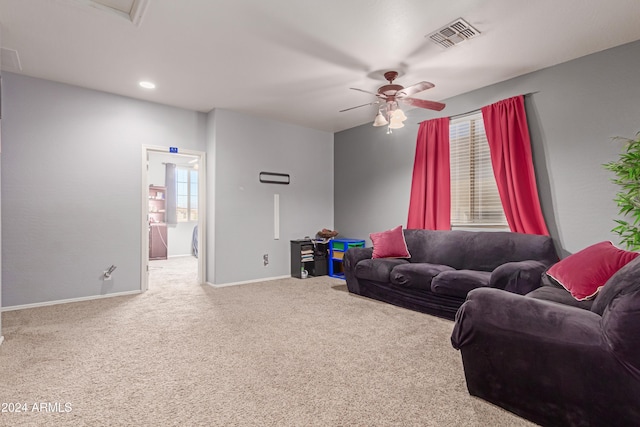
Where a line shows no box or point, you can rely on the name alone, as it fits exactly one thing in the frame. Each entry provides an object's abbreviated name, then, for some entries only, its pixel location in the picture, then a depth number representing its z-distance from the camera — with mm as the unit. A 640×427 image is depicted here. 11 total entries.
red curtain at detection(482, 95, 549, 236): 3496
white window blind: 3990
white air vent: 2643
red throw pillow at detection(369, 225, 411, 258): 4285
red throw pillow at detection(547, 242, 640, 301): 2252
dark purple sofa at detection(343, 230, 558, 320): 2953
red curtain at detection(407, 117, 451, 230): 4332
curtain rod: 4097
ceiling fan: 3295
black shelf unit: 5395
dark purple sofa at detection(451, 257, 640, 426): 1296
